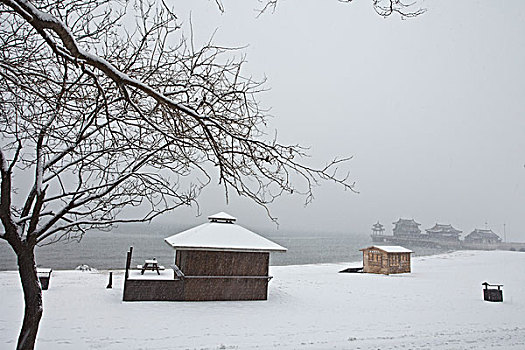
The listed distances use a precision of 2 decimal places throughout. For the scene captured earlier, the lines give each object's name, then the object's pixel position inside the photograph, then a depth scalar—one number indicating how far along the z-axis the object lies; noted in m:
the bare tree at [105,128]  2.79
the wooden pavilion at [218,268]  11.20
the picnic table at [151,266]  14.12
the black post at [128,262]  10.67
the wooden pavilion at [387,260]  23.12
